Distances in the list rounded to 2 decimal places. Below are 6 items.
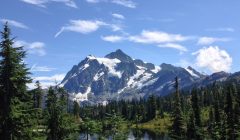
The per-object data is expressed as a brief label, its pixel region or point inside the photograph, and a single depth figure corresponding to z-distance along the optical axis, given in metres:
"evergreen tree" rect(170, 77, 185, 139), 87.94
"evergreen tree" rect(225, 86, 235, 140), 82.19
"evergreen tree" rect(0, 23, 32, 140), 34.00
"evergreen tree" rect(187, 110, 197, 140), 93.56
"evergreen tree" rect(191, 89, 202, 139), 119.04
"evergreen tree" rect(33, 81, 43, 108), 161.40
